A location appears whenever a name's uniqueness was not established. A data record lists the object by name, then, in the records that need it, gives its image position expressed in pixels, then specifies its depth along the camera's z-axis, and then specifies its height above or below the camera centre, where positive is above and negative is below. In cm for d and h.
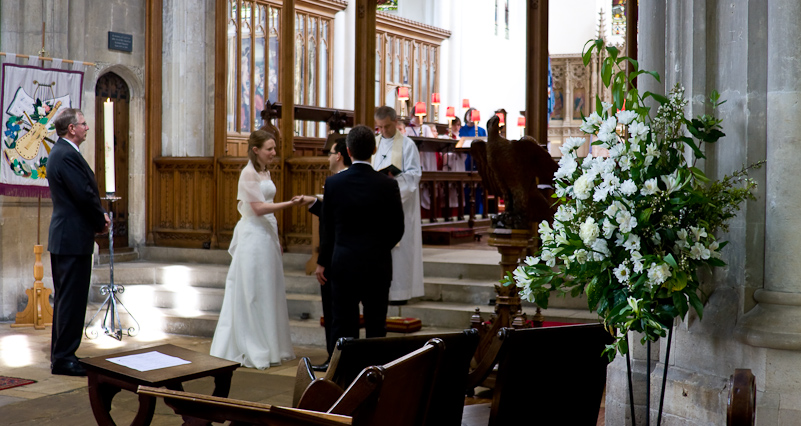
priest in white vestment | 624 -5
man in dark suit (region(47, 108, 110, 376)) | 523 -25
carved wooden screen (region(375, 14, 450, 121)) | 1448 +249
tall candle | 586 +38
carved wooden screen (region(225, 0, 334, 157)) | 1131 +192
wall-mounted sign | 836 +156
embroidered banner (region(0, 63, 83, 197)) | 706 +63
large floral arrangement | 240 -8
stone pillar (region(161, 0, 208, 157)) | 888 +130
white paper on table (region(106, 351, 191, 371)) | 327 -68
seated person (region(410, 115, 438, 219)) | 955 +45
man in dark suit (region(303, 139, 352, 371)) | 516 +15
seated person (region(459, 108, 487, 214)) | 1128 +98
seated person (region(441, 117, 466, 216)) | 997 +38
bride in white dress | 552 -66
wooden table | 312 -71
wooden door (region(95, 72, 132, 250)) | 845 +51
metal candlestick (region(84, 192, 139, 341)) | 646 -102
